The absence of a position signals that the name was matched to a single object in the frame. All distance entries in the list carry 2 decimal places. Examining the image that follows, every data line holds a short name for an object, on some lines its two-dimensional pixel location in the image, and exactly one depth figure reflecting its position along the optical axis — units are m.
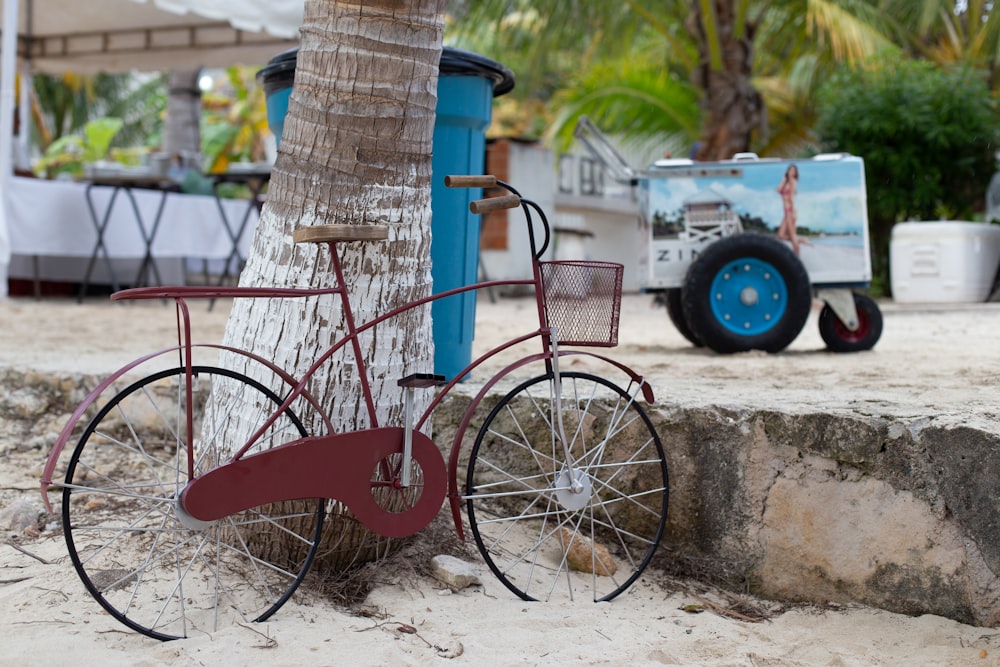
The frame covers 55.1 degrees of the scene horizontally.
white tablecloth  7.22
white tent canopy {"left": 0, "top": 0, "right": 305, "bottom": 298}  8.64
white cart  4.77
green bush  9.91
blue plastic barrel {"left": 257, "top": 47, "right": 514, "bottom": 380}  3.14
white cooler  9.17
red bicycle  2.31
